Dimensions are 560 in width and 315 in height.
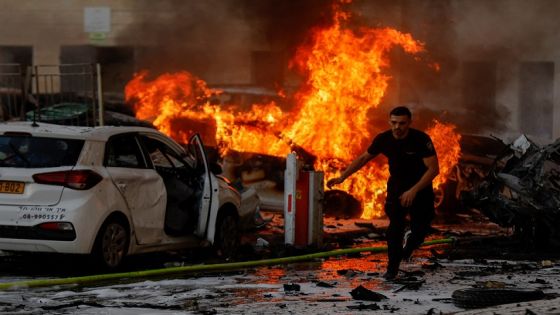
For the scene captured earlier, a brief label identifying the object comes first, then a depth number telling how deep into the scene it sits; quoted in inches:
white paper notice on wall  1270.9
